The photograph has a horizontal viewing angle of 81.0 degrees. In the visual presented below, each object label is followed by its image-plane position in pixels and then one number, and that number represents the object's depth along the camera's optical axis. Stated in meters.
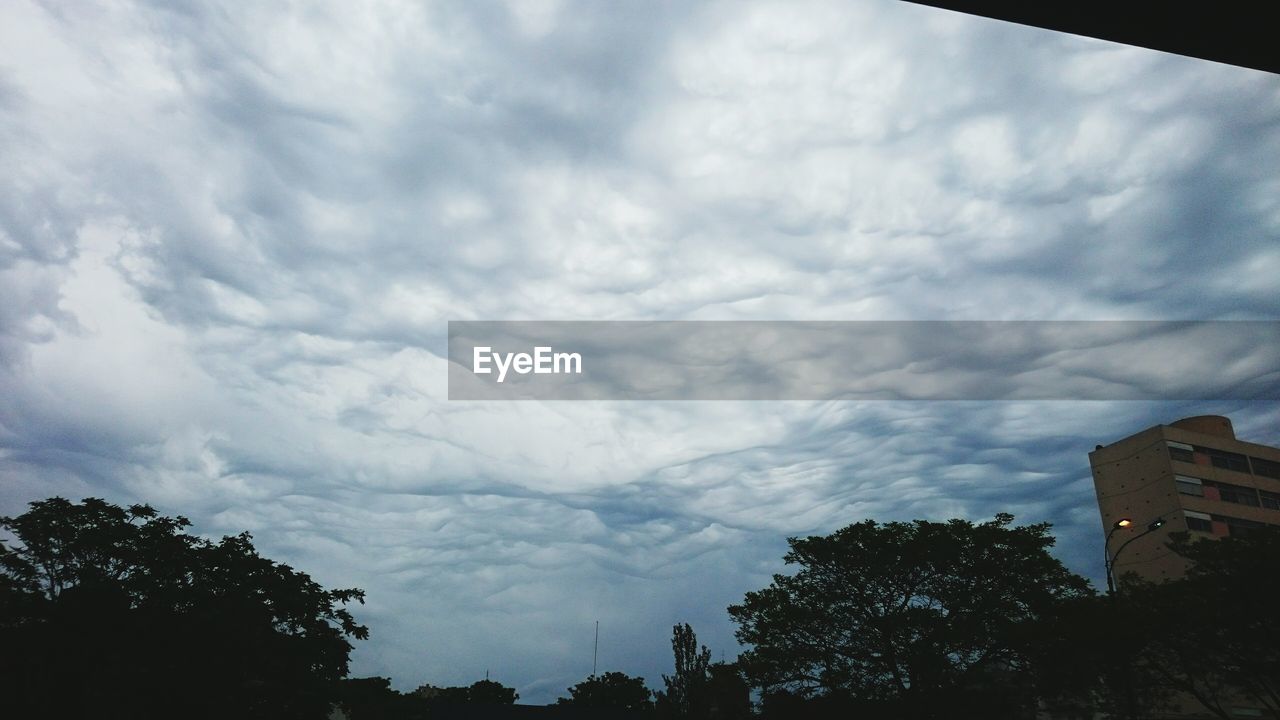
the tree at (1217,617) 26.77
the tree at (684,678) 68.31
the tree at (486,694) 111.44
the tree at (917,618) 34.06
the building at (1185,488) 66.44
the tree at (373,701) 28.97
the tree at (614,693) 99.75
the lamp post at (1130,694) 23.06
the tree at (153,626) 22.34
